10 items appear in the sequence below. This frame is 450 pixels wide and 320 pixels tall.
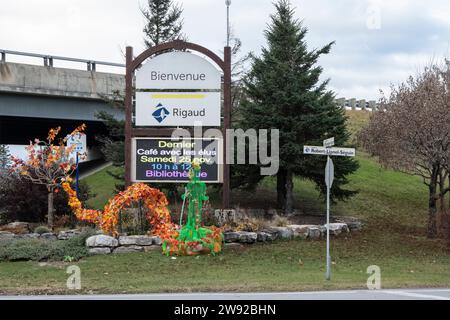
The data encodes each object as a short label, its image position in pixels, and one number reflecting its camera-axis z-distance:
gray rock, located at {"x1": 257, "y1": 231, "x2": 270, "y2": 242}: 19.30
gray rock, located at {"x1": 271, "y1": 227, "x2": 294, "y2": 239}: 19.83
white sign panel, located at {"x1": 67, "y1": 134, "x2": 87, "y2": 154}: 22.27
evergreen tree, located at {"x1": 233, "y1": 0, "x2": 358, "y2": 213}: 22.17
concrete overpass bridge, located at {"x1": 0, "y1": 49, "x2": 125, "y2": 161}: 30.22
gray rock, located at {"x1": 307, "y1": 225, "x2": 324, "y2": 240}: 20.22
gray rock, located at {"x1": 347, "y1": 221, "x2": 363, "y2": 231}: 22.11
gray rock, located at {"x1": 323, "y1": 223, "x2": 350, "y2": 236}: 21.05
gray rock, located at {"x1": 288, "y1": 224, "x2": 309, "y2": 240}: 19.98
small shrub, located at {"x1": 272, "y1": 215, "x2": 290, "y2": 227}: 20.40
